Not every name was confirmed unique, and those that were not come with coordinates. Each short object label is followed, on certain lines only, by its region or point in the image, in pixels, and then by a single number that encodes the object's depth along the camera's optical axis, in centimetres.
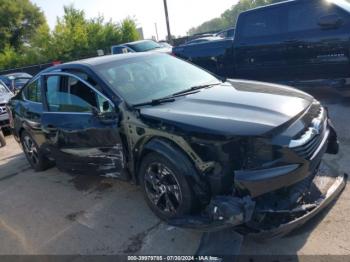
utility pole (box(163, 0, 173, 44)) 2715
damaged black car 290
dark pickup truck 647
